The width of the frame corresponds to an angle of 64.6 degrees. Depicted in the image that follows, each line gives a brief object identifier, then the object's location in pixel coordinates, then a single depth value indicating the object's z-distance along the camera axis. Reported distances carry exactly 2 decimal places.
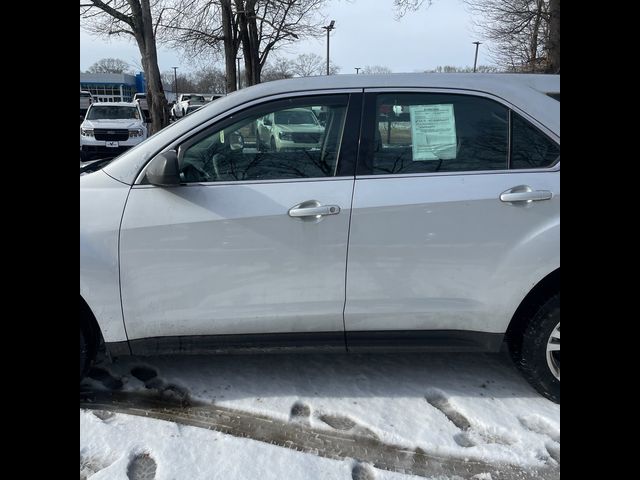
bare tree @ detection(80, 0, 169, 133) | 15.43
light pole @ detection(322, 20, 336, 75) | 22.06
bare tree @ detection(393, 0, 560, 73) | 14.81
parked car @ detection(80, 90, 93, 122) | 32.46
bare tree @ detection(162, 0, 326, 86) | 17.88
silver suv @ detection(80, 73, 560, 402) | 2.58
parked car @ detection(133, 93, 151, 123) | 35.12
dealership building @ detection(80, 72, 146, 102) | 63.94
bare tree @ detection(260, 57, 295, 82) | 35.47
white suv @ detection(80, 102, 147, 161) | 13.84
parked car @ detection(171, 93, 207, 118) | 30.00
